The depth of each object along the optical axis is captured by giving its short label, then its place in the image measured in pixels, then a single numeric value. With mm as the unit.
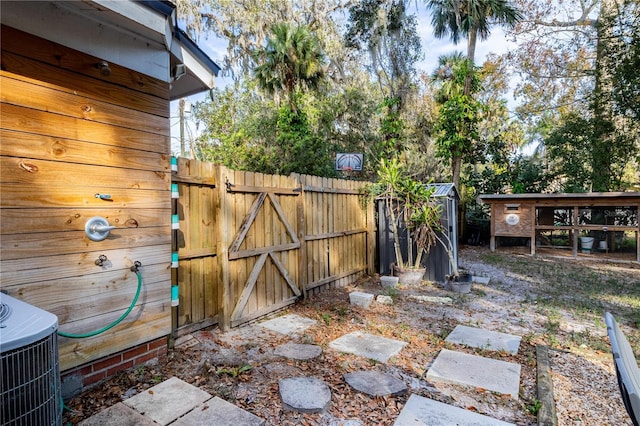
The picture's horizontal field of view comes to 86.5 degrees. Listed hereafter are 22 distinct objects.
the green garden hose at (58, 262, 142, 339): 2181
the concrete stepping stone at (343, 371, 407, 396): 2422
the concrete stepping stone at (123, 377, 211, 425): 2062
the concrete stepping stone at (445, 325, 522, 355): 3287
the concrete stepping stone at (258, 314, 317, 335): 3723
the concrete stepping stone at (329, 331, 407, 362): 3096
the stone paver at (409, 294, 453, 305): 4908
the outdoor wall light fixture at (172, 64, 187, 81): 2909
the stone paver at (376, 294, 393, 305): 4777
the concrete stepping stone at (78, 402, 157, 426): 1956
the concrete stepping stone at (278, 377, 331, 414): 2197
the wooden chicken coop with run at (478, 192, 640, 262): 9055
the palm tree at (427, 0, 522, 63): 11531
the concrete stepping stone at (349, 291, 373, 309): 4590
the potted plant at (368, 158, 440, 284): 5879
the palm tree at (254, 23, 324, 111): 10945
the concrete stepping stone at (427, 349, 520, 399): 2535
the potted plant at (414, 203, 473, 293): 5535
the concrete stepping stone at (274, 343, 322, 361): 3002
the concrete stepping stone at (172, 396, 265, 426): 1989
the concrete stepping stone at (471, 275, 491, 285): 6297
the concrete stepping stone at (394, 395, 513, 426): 2066
